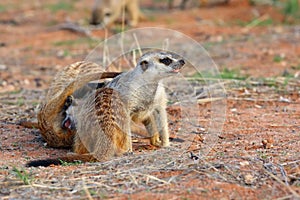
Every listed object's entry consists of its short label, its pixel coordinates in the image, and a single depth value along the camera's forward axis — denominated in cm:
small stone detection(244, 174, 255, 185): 767
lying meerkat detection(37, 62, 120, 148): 1048
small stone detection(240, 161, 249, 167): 813
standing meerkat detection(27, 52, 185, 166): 934
